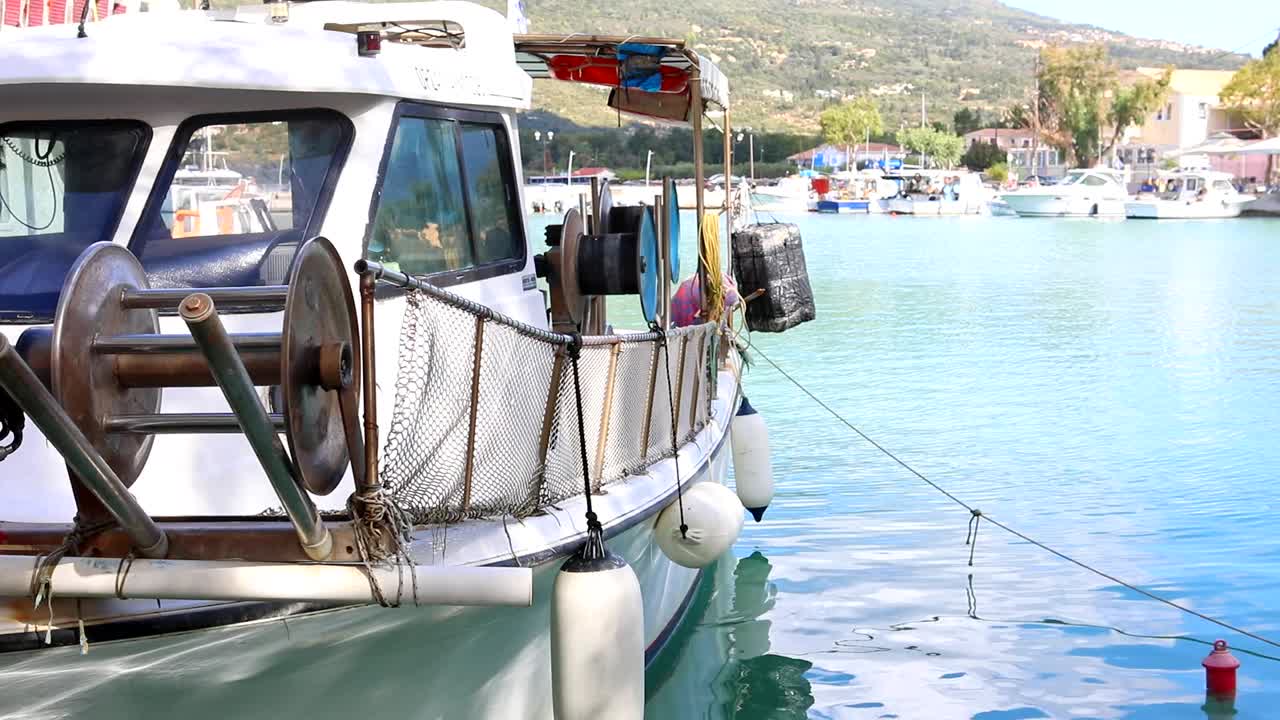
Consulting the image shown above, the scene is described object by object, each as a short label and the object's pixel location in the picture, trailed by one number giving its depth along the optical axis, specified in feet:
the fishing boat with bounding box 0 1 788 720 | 13.66
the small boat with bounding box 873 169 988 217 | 271.49
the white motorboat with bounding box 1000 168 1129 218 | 240.12
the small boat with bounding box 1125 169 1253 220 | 231.91
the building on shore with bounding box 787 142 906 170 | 464.65
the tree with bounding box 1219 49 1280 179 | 310.86
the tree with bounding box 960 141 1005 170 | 436.76
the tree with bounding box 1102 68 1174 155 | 344.90
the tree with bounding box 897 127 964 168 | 435.12
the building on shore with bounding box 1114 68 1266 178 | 355.77
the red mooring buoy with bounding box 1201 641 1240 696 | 25.59
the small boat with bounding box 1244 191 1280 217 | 238.27
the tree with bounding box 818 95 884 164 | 473.67
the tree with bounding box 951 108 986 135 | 513.86
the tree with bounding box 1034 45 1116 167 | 362.74
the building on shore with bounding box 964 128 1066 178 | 396.57
